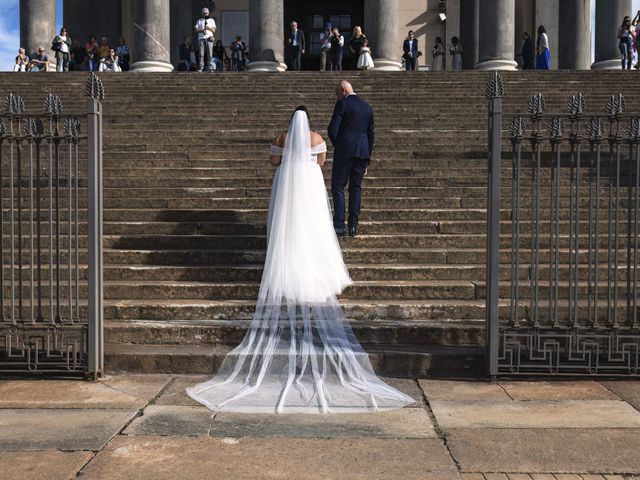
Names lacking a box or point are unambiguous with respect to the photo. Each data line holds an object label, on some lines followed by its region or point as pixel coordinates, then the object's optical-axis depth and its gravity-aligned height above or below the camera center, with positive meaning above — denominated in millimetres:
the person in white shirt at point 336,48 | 22394 +4964
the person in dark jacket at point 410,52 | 24041 +5110
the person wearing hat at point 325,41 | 22516 +5101
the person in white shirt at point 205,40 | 22000 +5120
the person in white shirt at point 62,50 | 21531 +4603
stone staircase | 6086 -44
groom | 7969 +726
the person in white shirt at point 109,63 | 22828 +4491
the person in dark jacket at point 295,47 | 22766 +5017
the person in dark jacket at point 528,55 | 24219 +5108
